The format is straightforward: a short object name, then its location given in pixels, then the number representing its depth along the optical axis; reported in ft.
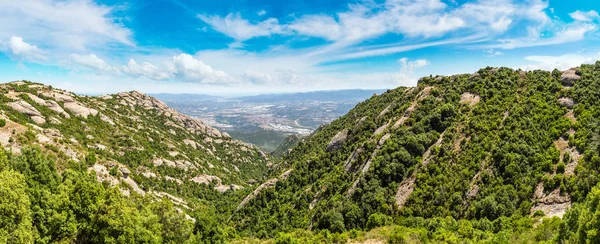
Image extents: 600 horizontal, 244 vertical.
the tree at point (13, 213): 86.02
